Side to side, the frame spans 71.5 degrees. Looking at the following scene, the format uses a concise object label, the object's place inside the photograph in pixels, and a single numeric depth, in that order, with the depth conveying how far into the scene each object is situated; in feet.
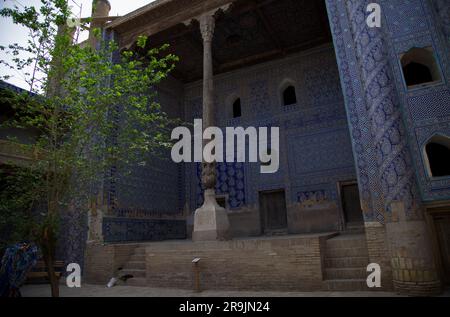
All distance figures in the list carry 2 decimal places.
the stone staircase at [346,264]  16.62
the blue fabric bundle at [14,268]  16.30
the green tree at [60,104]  14.35
